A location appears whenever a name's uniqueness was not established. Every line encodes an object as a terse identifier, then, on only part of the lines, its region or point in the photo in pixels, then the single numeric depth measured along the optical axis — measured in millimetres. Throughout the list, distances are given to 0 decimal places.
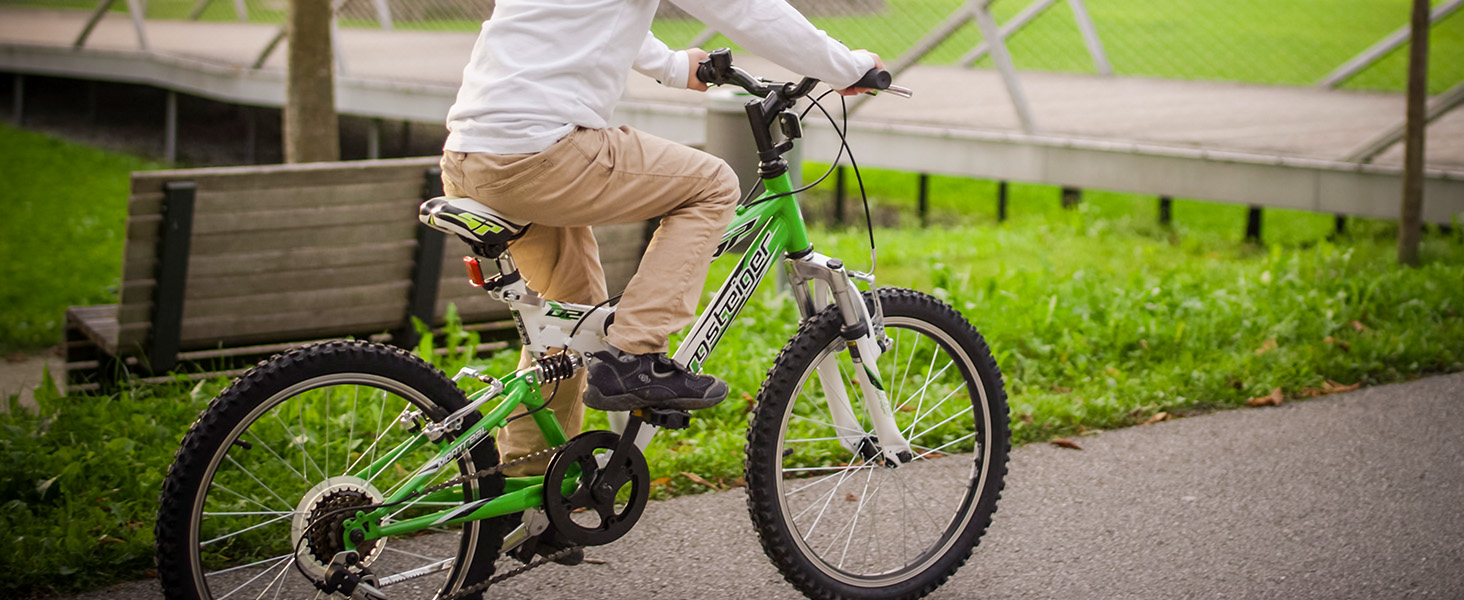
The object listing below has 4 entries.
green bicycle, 2654
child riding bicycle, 2697
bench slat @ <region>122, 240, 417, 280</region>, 4688
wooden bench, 4605
